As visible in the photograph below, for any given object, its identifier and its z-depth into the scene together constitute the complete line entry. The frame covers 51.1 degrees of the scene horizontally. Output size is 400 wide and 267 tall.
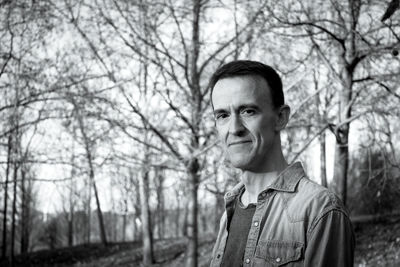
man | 1.60
